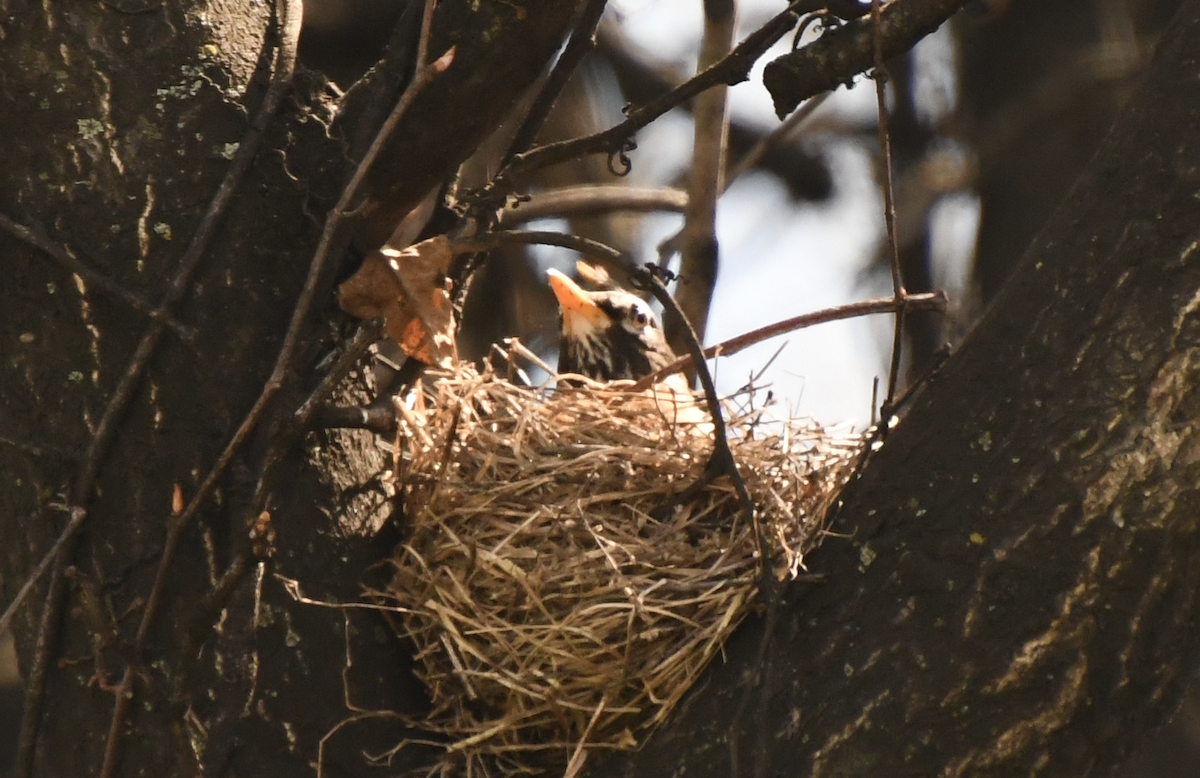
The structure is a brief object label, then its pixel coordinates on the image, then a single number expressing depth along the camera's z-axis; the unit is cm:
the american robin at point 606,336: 755
